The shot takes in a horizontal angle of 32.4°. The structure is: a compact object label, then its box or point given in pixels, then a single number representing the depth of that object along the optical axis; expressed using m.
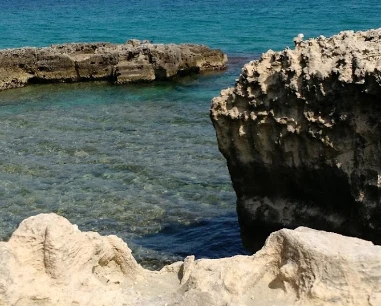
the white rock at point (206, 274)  3.59
